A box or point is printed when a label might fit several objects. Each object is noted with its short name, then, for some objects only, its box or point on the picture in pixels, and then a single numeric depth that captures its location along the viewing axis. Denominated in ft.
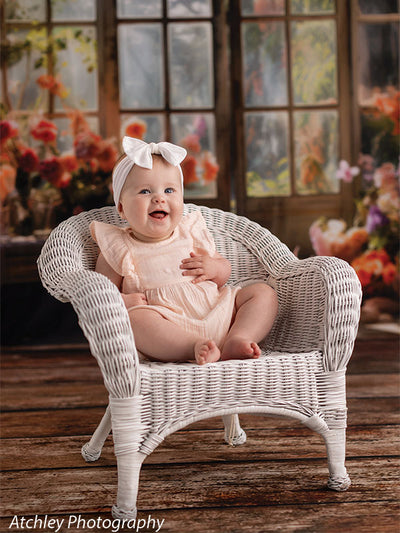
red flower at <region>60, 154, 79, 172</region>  10.89
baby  4.87
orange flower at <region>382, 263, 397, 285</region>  11.16
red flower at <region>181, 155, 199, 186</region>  11.05
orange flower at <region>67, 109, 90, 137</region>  10.89
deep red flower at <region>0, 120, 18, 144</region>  10.73
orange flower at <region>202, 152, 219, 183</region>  11.10
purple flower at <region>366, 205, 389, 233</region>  11.17
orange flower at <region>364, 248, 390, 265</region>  11.16
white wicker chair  4.26
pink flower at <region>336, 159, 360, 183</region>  11.18
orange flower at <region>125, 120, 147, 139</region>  10.96
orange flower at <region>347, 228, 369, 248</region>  11.16
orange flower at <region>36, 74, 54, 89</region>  10.78
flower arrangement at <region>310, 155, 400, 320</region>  11.16
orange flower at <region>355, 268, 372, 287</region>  11.14
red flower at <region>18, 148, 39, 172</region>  10.78
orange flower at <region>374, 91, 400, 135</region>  11.20
